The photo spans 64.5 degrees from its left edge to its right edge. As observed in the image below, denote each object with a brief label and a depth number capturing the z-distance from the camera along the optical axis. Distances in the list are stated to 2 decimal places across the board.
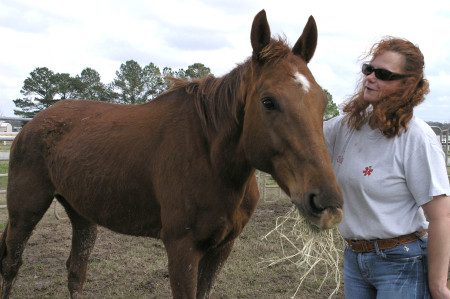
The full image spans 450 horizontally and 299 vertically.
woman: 1.70
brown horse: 1.83
